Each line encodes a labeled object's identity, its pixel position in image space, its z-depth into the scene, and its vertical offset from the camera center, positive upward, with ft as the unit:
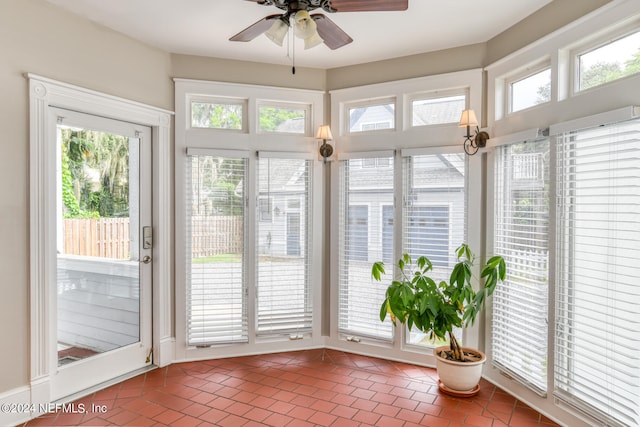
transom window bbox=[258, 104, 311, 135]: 13.09 +3.01
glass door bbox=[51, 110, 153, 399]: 9.80 -1.20
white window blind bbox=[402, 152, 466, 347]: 11.54 -0.04
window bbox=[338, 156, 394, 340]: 12.60 -1.03
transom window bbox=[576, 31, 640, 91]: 7.43 +2.95
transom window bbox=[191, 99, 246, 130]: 12.57 +3.02
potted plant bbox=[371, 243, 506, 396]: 9.91 -2.60
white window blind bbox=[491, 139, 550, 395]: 9.35 -1.27
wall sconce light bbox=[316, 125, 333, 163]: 12.32 +2.19
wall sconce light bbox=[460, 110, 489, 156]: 10.32 +2.02
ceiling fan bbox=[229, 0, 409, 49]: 6.97 +3.64
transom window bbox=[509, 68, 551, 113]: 9.52 +3.01
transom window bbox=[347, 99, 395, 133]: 12.69 +3.02
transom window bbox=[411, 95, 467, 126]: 11.69 +3.00
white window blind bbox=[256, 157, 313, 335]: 12.97 -1.37
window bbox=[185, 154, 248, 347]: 12.37 -1.34
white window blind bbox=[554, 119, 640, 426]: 7.24 -1.28
